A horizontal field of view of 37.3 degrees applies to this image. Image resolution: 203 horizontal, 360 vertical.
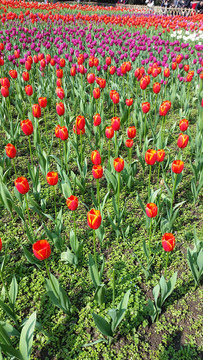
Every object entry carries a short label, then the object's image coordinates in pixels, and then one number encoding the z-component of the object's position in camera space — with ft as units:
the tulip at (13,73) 13.51
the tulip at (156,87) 12.26
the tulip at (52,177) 7.50
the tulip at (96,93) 11.68
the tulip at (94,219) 5.85
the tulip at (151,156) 7.75
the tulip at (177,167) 7.36
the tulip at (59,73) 13.50
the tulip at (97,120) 9.89
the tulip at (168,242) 5.88
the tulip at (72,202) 6.47
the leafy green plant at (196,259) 7.17
